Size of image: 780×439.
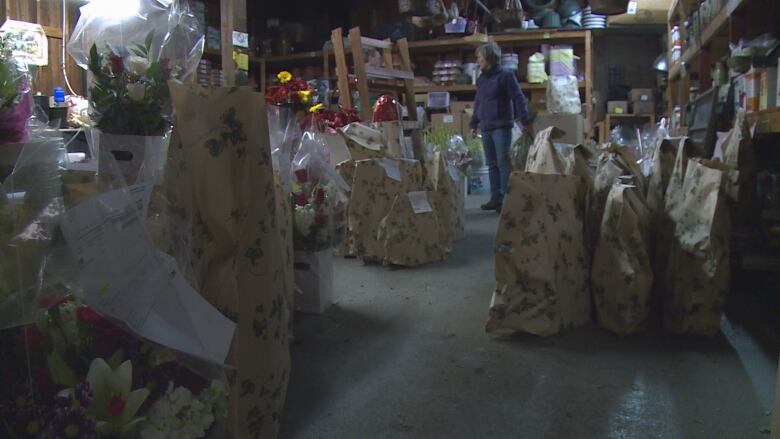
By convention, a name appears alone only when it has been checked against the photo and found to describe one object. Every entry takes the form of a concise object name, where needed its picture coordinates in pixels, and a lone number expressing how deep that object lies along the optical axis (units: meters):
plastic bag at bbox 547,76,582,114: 6.56
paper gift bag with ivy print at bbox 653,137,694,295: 1.98
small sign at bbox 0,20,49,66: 4.46
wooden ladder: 3.66
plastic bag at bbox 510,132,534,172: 4.44
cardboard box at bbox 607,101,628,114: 7.55
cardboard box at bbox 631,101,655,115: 7.40
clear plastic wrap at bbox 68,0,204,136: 1.14
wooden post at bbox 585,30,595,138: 6.89
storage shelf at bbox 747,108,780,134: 2.04
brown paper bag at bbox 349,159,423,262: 2.94
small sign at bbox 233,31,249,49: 2.19
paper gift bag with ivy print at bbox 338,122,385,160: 2.99
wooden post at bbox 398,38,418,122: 4.21
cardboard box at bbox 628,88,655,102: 7.41
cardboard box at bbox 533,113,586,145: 5.37
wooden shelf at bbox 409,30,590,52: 6.92
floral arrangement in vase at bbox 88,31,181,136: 1.13
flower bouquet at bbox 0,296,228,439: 0.67
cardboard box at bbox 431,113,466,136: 6.55
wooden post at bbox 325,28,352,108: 3.80
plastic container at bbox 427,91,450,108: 6.82
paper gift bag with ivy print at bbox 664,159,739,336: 1.81
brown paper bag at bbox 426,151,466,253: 3.16
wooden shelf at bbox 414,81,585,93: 7.05
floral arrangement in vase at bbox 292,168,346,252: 2.18
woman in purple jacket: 4.62
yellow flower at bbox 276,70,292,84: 2.63
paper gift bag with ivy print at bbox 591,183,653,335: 1.89
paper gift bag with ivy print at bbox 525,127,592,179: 2.19
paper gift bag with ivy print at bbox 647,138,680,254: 2.09
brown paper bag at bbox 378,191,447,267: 2.93
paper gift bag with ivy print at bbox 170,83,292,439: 0.99
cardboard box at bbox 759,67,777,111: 2.25
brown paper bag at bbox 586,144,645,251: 2.11
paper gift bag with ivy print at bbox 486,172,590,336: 1.90
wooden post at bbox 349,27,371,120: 3.64
